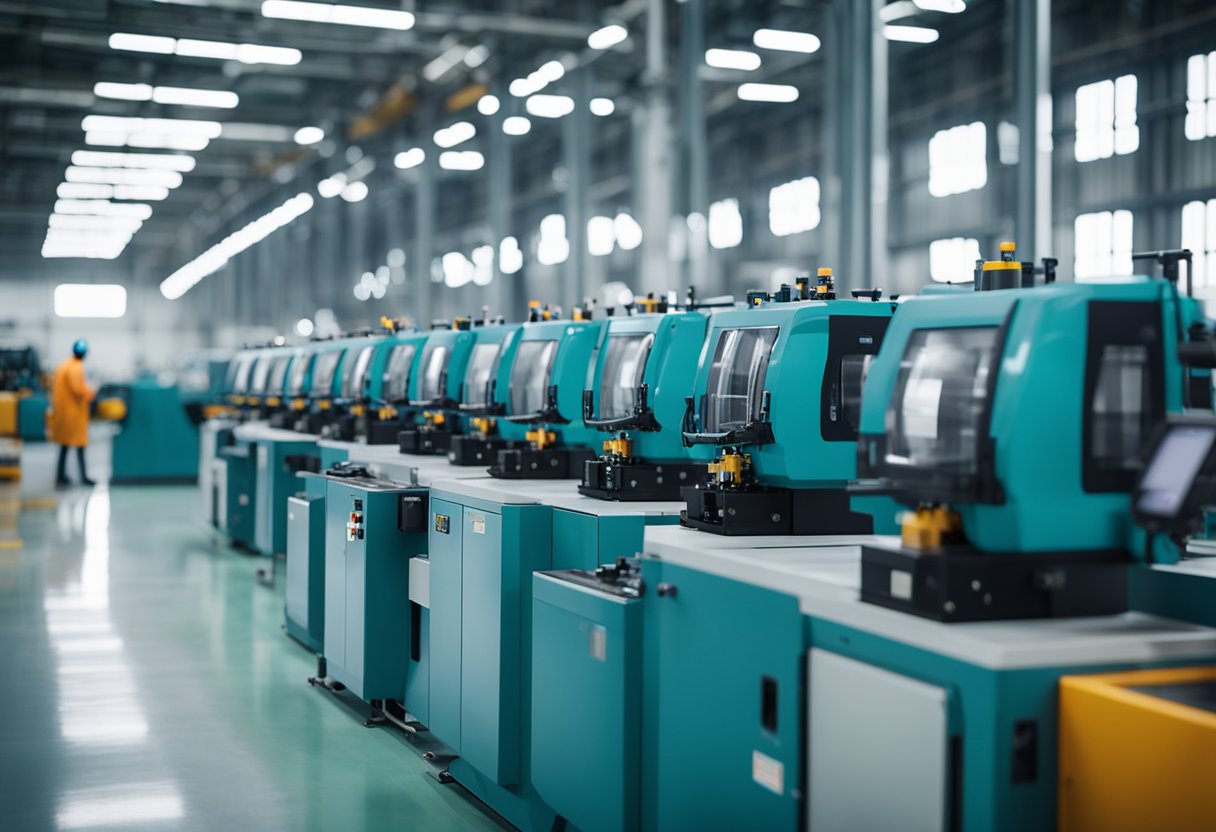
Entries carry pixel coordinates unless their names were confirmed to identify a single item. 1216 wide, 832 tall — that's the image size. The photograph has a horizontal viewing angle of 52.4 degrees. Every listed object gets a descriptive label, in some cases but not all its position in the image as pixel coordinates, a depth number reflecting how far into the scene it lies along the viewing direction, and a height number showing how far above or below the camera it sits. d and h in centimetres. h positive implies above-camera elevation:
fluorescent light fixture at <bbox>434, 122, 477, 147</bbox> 1296 +283
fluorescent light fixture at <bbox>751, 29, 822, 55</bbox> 867 +257
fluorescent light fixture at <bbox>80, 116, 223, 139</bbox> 1380 +303
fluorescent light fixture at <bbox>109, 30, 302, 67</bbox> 1052 +296
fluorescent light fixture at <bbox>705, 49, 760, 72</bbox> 976 +269
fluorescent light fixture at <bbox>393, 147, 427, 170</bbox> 1277 +254
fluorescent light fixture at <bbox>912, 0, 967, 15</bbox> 780 +259
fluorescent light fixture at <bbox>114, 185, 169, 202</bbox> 1834 +304
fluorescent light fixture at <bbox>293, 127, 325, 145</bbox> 1476 +313
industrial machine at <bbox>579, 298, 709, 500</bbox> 358 -8
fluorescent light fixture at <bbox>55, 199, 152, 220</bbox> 2021 +308
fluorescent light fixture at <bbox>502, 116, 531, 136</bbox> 1100 +261
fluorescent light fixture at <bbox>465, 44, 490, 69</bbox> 1070 +298
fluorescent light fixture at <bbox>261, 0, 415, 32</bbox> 895 +280
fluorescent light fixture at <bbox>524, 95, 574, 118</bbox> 1152 +275
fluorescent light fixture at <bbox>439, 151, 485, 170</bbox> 1587 +305
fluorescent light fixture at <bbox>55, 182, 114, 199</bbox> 1842 +307
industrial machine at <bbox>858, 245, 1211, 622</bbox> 196 -9
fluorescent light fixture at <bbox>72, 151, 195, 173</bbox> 1580 +303
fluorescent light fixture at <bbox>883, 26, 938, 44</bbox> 760 +257
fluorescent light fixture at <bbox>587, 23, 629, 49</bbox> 920 +272
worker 1223 -12
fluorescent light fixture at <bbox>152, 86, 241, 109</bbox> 1241 +302
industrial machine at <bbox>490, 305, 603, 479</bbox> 430 -6
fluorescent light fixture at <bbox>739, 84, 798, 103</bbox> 1082 +270
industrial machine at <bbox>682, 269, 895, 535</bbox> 292 -6
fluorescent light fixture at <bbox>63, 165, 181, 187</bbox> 1698 +304
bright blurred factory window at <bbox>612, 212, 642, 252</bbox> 1655 +224
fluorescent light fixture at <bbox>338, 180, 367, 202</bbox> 1647 +272
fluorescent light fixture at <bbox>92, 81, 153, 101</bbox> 1220 +302
